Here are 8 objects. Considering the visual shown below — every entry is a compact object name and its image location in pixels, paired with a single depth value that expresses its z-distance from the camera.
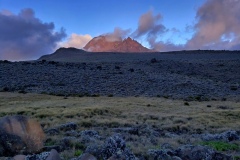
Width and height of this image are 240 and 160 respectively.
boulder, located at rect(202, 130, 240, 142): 9.84
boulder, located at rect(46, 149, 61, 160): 5.23
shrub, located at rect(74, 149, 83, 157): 6.86
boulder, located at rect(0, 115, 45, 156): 6.76
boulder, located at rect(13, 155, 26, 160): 5.63
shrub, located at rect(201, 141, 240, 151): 8.18
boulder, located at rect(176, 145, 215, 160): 6.02
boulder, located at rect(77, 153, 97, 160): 5.13
